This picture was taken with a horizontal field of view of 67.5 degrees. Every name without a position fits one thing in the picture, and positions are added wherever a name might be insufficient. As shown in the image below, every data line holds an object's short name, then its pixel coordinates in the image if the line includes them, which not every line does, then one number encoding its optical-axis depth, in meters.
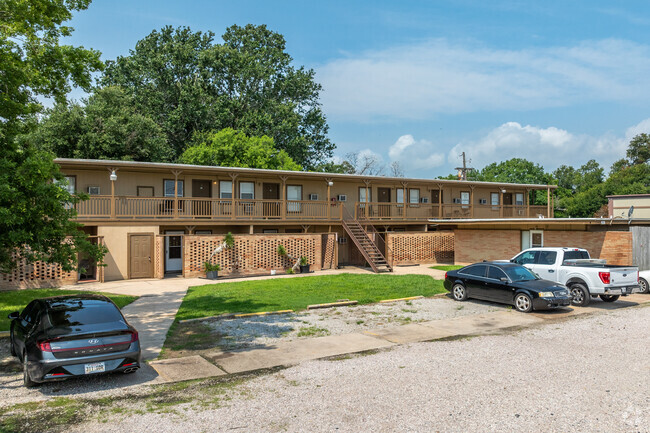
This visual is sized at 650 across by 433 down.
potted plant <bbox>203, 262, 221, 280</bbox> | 22.39
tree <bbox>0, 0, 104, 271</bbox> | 10.32
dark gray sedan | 7.51
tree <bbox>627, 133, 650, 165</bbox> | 76.94
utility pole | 50.35
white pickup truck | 14.99
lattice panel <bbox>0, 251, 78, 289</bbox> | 19.16
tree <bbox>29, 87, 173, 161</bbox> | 32.59
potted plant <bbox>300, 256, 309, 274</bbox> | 25.03
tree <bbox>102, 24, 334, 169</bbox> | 42.12
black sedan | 14.07
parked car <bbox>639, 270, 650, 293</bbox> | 18.12
